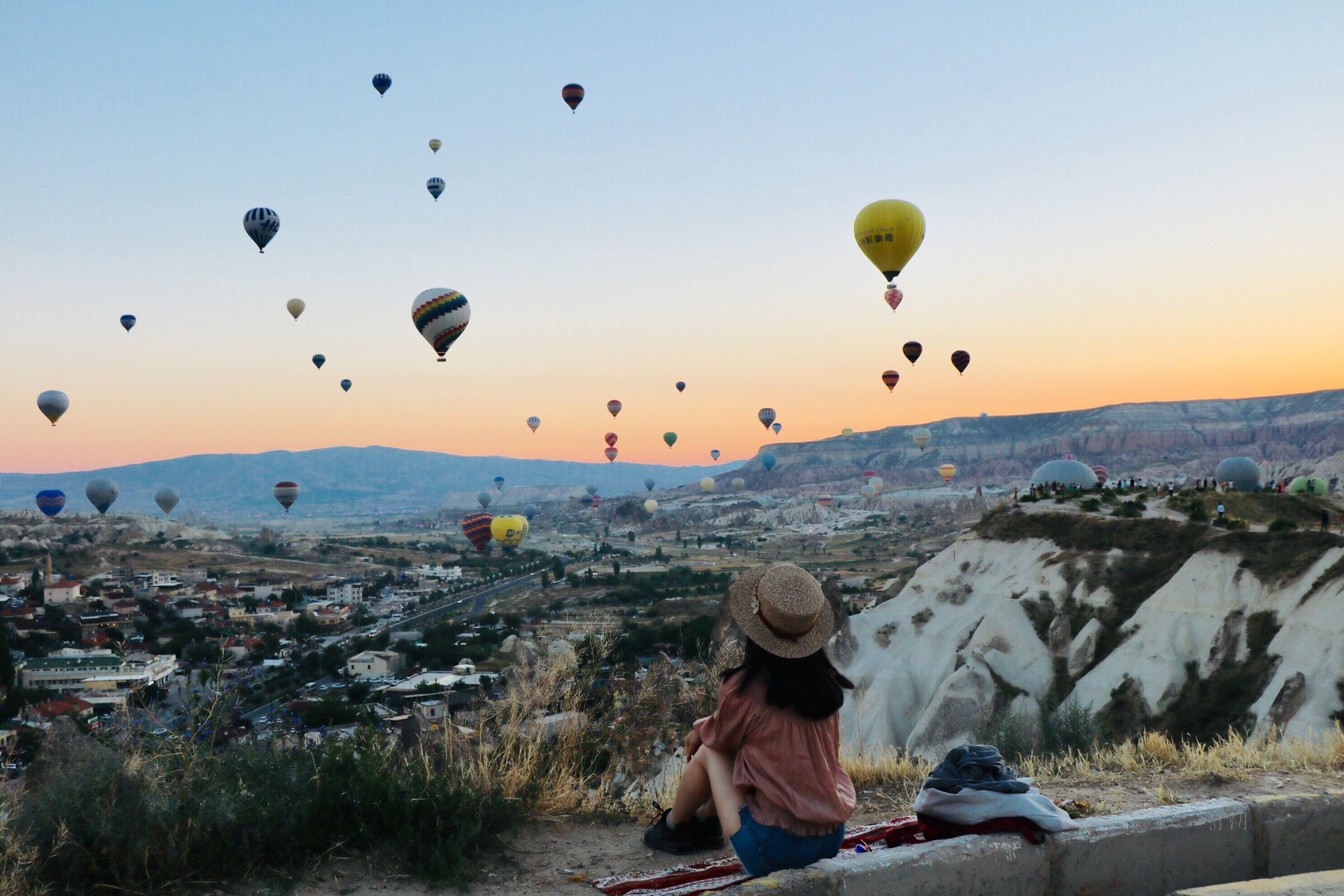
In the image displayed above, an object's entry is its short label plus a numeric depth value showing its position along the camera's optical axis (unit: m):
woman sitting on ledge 2.87
